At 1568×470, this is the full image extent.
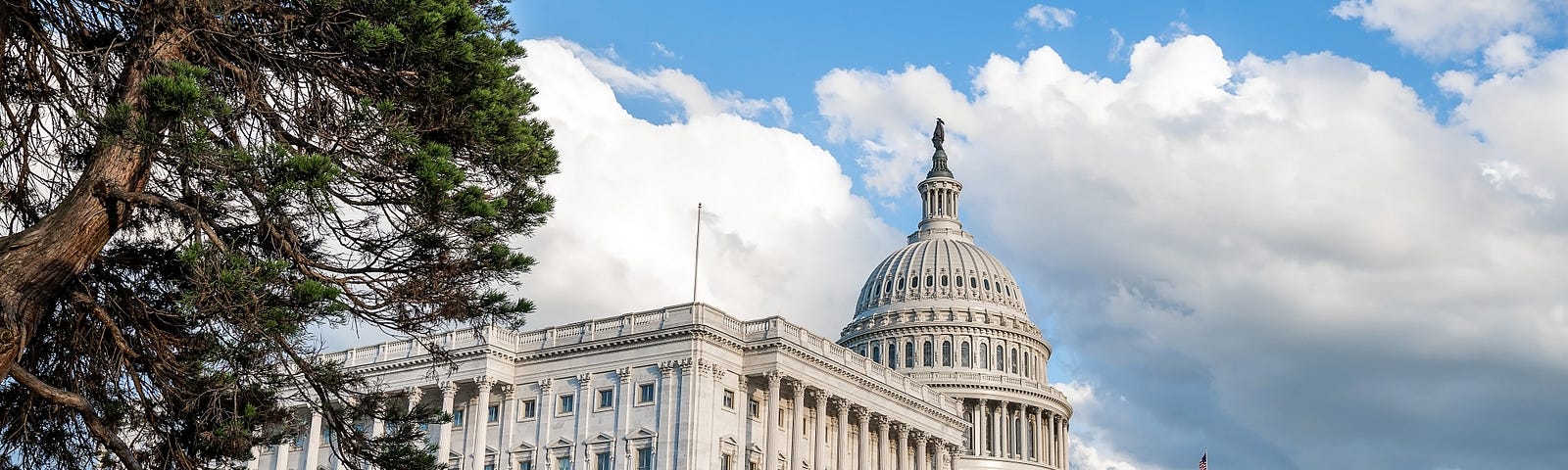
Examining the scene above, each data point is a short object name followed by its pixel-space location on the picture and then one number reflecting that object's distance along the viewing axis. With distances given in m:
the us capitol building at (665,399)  75.75
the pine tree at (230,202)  22.72
